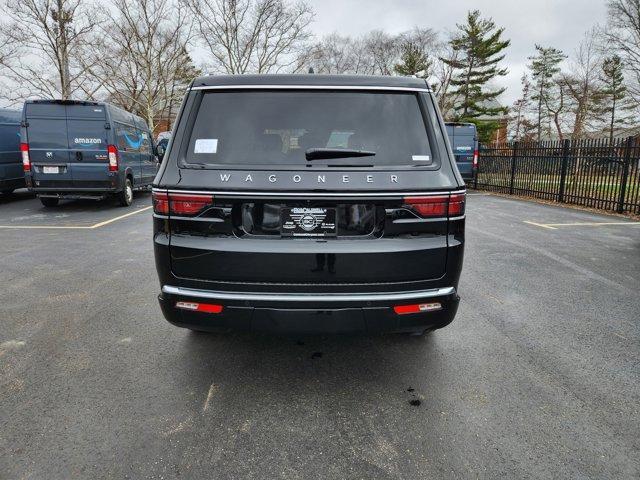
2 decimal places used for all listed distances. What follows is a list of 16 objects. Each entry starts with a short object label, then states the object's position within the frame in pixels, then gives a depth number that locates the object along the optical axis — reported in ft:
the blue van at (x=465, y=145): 53.72
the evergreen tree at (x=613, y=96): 129.70
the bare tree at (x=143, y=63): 98.63
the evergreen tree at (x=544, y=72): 159.53
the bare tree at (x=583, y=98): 124.98
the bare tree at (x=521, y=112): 170.19
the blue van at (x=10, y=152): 38.65
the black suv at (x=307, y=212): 7.99
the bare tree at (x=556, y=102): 146.92
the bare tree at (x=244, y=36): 103.71
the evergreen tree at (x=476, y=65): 142.82
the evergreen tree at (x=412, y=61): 134.72
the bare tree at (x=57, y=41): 80.07
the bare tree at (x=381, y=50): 130.78
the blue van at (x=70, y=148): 32.89
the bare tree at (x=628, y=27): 92.99
